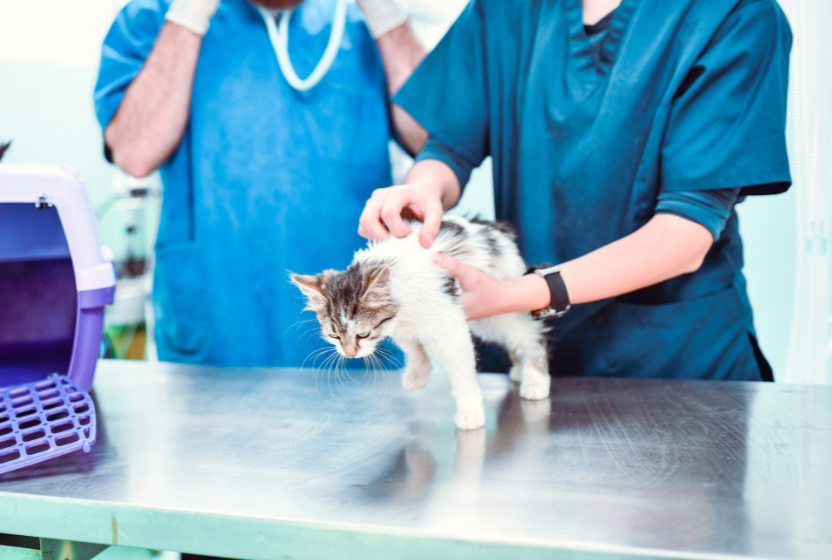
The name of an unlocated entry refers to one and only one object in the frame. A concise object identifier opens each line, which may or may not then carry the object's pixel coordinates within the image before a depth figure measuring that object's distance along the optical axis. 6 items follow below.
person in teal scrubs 1.02
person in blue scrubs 1.52
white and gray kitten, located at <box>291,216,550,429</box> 0.95
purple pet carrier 0.96
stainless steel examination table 0.65
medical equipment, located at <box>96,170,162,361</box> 2.71
